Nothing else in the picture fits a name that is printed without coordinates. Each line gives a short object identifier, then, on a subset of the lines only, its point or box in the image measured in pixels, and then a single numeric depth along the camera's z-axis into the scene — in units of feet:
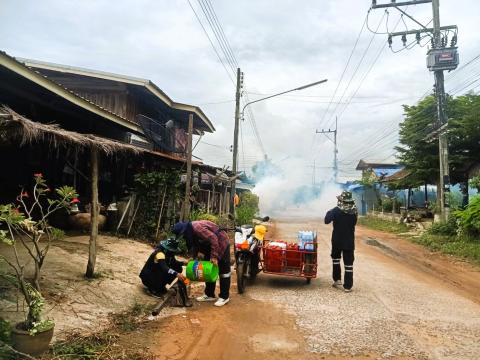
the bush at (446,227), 58.18
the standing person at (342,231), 28.91
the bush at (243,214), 73.15
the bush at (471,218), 50.39
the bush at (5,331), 14.48
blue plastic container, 29.35
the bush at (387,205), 109.13
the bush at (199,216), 47.77
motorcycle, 26.61
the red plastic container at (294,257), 29.22
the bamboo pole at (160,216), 41.77
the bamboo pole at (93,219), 24.18
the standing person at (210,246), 23.76
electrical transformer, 61.93
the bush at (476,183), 55.06
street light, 62.43
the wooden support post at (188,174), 39.24
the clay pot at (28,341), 14.08
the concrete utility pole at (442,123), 61.31
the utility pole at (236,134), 64.75
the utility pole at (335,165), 195.29
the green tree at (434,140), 66.23
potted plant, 14.11
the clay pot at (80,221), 38.17
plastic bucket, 23.90
